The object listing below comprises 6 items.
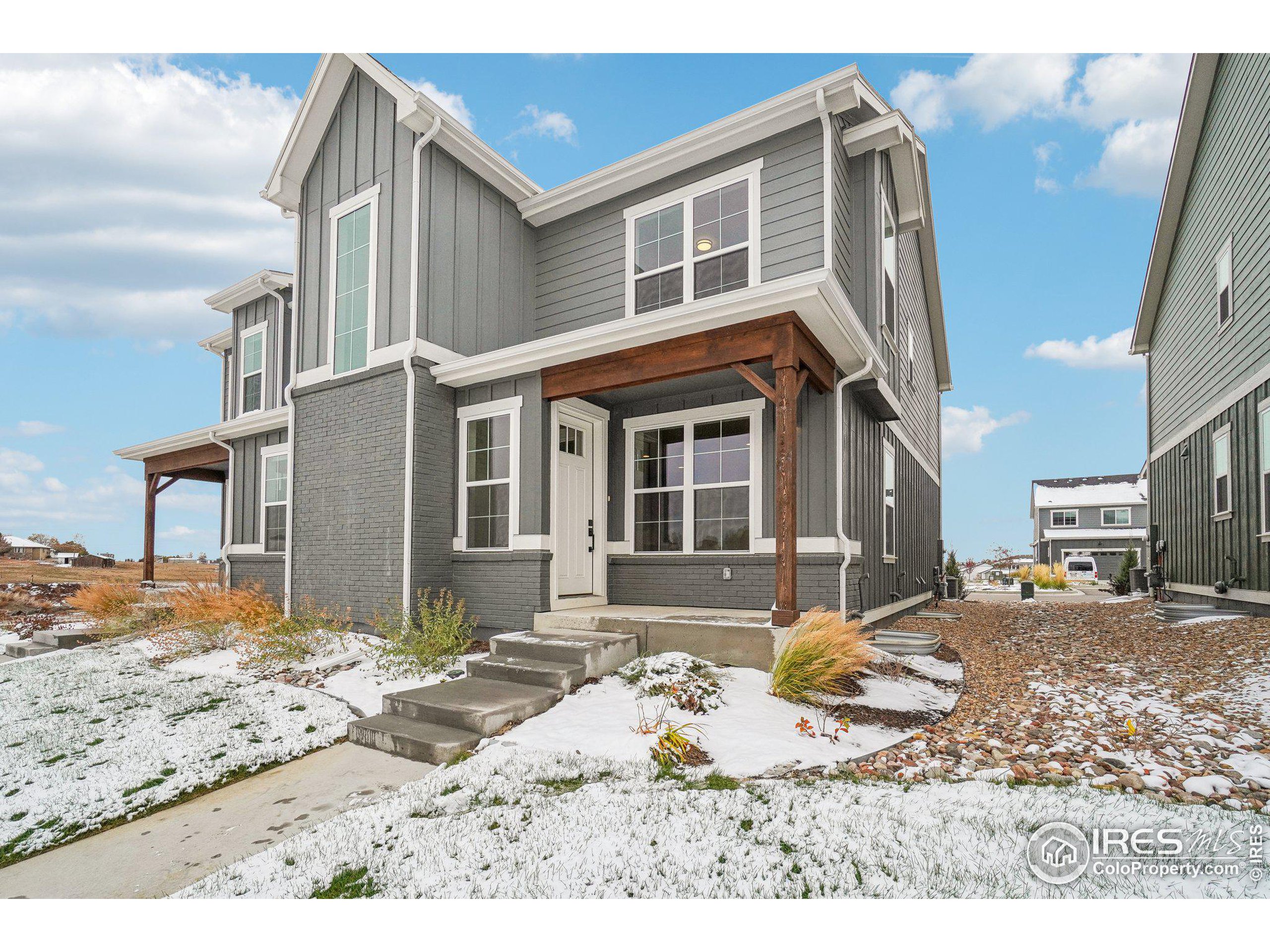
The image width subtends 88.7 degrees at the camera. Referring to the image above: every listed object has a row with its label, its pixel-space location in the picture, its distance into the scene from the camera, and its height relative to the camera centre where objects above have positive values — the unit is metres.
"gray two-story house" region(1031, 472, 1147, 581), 29.73 -0.42
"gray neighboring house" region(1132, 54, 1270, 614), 8.44 +2.69
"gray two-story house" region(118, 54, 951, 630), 6.62 +1.57
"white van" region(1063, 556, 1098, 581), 28.45 -2.58
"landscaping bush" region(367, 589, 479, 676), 6.21 -1.33
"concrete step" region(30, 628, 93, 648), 8.91 -1.81
